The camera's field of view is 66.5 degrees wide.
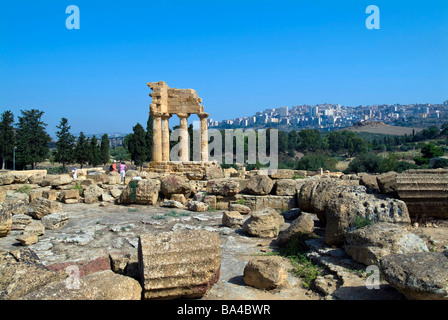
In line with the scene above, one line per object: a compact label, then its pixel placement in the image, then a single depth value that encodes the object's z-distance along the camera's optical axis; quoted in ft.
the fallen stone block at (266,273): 15.43
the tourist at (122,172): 51.99
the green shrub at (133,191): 36.55
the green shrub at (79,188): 40.83
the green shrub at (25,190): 41.43
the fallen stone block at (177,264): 13.78
